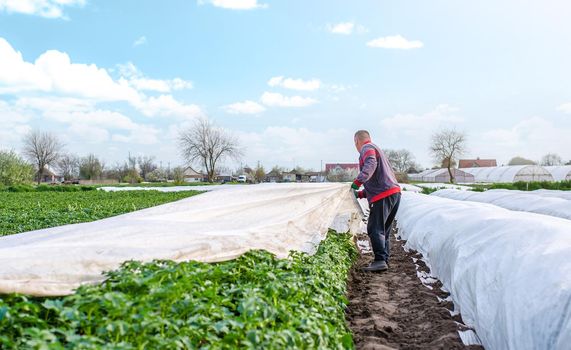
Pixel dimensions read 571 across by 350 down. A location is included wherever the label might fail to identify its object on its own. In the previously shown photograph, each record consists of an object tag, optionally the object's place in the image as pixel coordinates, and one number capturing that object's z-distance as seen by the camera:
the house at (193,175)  87.19
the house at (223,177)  77.10
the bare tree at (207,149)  61.66
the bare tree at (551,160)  79.38
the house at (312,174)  71.10
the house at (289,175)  69.39
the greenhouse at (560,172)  43.72
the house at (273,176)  70.56
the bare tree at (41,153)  65.31
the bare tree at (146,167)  83.53
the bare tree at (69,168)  77.06
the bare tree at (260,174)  69.00
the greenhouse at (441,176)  60.62
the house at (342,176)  46.35
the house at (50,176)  81.86
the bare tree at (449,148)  56.94
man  6.56
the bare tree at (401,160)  80.62
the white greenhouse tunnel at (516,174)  45.94
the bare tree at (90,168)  71.44
